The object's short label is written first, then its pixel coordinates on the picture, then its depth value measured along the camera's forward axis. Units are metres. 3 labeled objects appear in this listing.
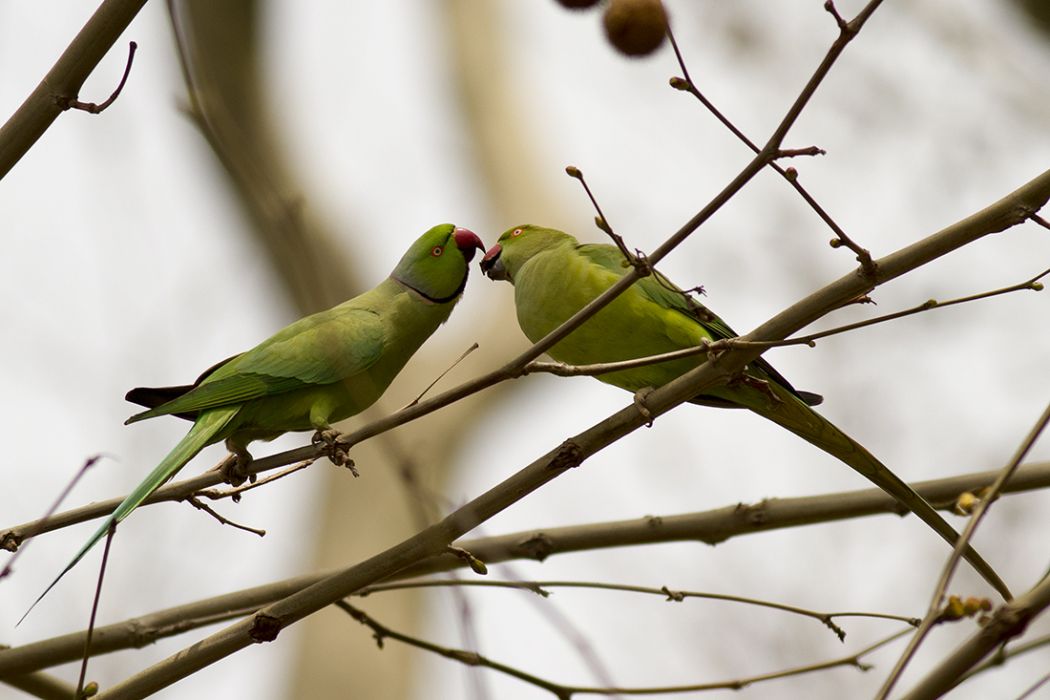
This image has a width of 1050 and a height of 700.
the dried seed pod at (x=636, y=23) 4.39
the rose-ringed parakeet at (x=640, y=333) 6.13
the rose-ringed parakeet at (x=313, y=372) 6.82
